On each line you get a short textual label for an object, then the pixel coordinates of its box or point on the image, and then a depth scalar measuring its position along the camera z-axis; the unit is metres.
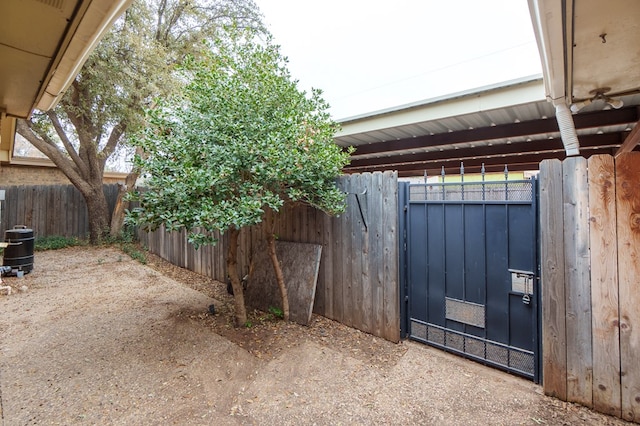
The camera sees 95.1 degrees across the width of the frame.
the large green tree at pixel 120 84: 6.86
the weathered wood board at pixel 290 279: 3.60
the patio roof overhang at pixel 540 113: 1.35
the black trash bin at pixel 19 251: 5.67
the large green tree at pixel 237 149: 2.78
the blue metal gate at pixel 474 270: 2.39
